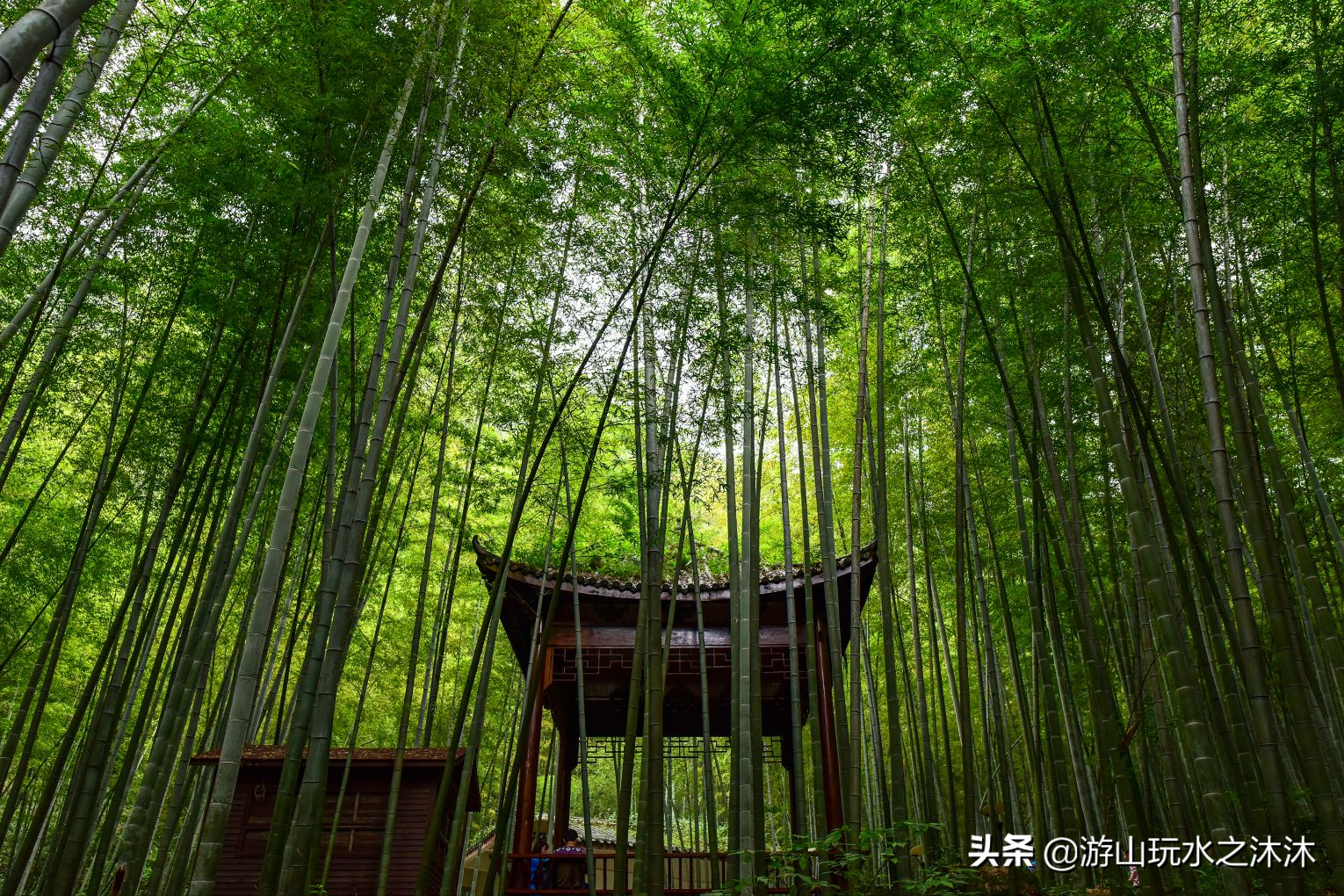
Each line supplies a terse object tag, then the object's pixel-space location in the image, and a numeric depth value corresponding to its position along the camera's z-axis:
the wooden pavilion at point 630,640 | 5.58
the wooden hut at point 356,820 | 5.25
